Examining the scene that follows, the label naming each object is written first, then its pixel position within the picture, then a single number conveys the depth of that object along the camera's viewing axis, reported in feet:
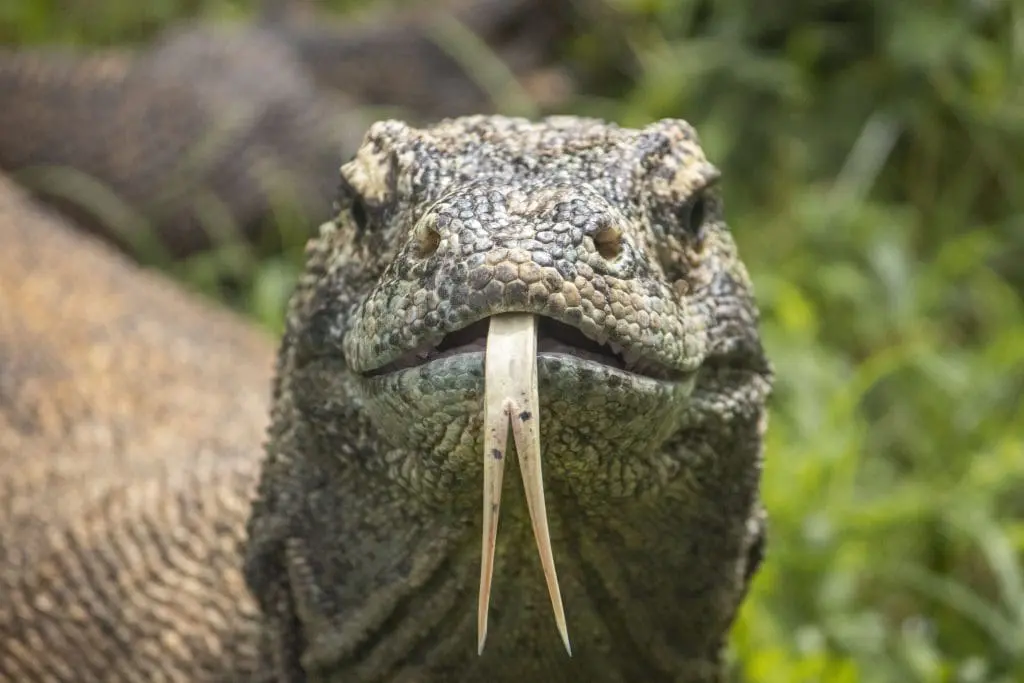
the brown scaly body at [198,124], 36.81
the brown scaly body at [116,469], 18.35
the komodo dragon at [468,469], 12.01
